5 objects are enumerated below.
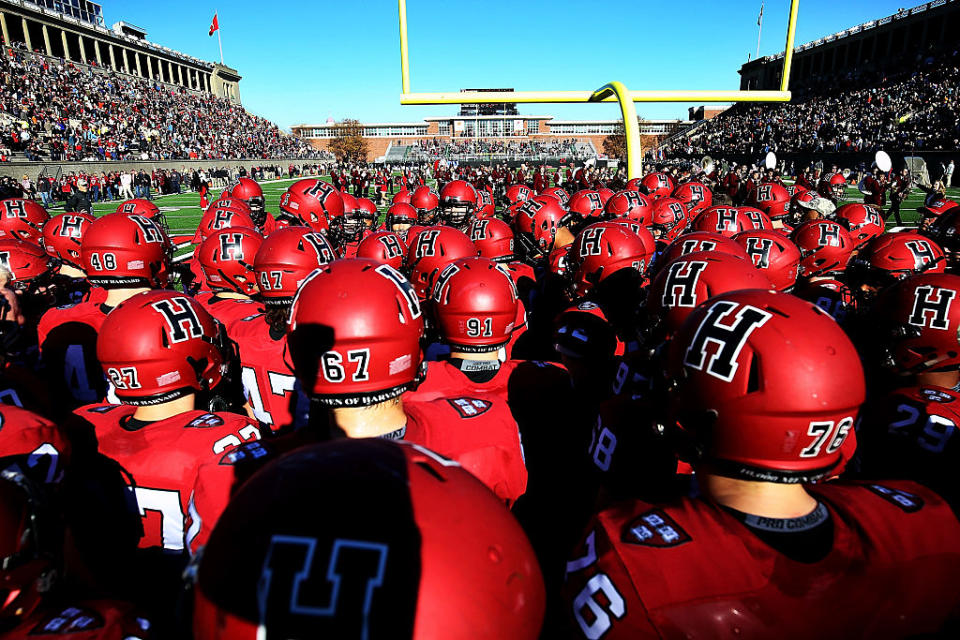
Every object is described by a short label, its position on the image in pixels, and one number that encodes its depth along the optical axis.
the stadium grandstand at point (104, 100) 38.38
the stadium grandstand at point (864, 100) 38.31
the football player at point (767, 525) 1.58
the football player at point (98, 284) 4.54
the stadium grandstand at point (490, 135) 88.62
